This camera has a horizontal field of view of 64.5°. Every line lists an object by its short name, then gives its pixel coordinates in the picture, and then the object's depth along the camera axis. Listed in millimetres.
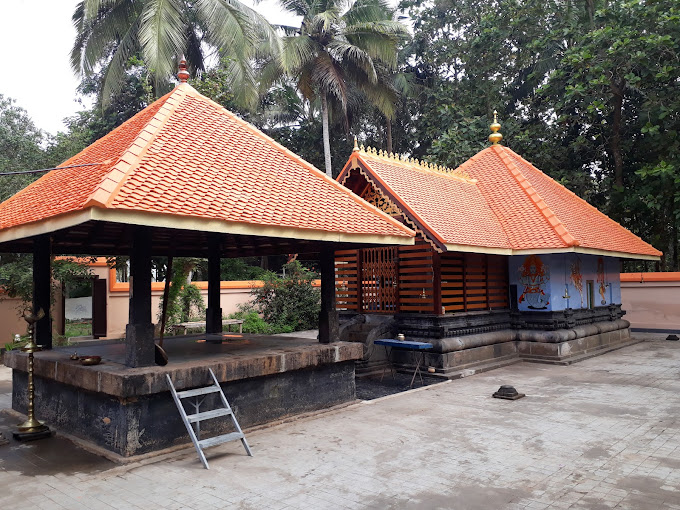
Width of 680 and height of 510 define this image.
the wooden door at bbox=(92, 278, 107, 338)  15867
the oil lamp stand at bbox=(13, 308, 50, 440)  6688
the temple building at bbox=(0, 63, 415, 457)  5902
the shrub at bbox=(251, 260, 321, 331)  18953
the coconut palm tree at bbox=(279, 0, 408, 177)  21219
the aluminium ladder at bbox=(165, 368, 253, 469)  5633
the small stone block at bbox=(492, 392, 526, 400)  8711
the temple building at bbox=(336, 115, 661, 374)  11383
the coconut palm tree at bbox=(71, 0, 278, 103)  15117
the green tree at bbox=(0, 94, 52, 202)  15164
